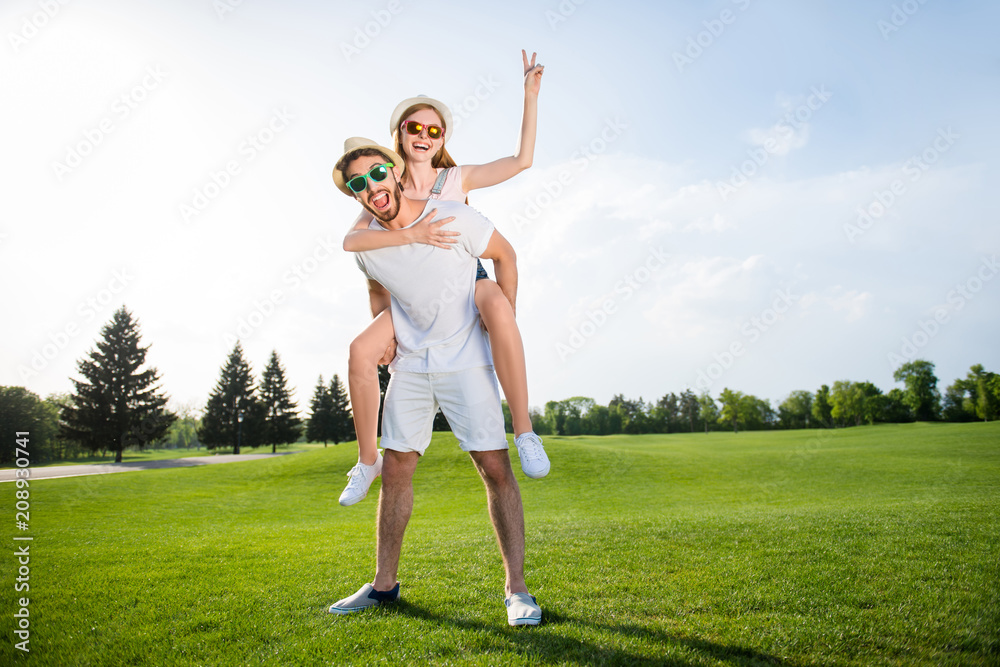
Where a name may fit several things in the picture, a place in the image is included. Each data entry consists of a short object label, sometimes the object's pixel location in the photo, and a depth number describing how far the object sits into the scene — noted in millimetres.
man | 2977
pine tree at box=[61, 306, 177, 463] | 34000
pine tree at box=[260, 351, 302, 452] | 48031
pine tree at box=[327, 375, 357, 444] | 51656
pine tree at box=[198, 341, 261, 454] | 45562
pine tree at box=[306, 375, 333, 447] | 51781
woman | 2896
